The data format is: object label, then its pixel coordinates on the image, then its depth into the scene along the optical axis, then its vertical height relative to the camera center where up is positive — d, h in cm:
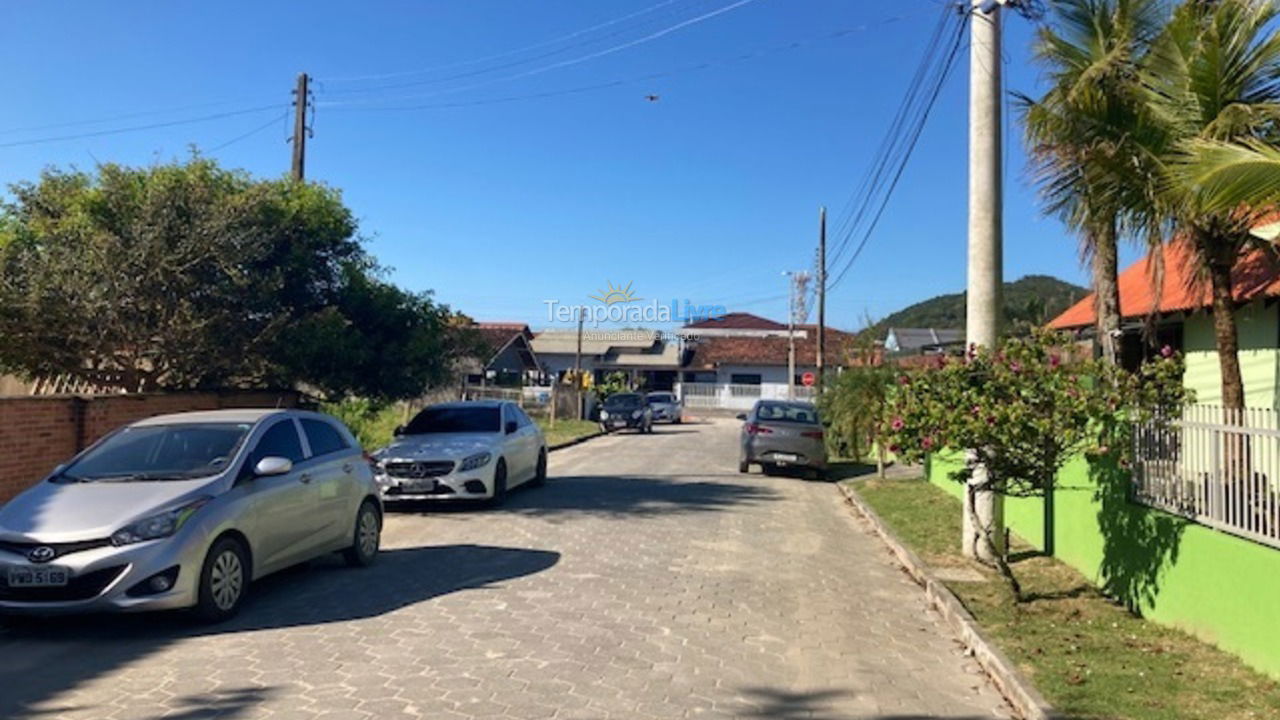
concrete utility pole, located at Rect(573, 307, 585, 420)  4178 +41
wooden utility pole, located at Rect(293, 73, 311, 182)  1845 +531
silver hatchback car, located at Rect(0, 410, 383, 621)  624 -88
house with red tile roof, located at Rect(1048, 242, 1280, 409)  1019 +110
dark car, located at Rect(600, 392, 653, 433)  3600 -57
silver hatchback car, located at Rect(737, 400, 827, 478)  1903 -84
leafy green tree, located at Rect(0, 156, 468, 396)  1193 +140
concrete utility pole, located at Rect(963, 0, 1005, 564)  966 +203
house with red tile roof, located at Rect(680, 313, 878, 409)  5906 +221
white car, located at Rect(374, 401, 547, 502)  1242 -80
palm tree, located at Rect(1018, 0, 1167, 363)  853 +263
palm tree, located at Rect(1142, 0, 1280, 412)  754 +244
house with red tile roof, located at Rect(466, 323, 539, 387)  5278 +228
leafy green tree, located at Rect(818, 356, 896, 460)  2009 -13
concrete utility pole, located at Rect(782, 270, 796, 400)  5370 +170
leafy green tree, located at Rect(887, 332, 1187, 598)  702 -5
